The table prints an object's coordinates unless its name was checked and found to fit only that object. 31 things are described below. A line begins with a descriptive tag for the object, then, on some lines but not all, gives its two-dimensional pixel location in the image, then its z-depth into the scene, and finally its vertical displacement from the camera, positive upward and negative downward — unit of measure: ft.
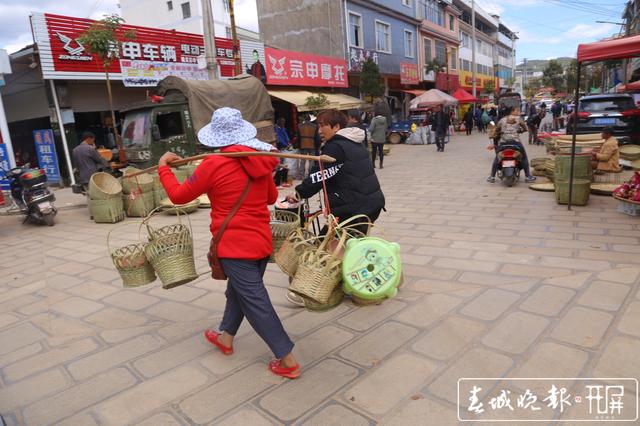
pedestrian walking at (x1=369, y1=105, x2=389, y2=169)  36.91 -1.56
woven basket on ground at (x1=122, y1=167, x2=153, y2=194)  24.65 -2.98
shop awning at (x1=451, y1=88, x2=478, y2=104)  78.59 +1.37
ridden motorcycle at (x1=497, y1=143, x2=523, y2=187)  26.25 -3.47
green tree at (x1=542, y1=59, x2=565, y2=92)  205.16 +10.54
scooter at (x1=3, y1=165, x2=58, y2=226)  23.52 -2.98
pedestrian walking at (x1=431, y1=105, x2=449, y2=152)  50.86 -2.35
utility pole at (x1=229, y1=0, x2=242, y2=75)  36.06 +6.34
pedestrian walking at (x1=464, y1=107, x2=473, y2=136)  75.51 -2.69
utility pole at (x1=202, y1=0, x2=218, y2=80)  32.88 +5.96
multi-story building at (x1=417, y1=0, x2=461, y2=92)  88.74 +13.41
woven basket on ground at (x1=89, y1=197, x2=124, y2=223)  23.84 -4.05
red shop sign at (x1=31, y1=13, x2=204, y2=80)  33.40 +6.55
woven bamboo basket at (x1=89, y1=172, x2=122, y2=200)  23.73 -2.95
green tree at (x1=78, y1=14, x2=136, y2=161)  31.91 +6.40
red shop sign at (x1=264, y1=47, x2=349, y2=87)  50.49 +5.54
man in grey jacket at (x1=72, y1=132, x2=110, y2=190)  25.52 -1.51
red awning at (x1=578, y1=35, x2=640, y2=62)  16.71 +1.64
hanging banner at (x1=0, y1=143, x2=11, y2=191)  31.04 -1.28
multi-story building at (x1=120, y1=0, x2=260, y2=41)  106.52 +26.76
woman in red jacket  7.95 -1.46
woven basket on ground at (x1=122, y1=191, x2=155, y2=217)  24.63 -3.99
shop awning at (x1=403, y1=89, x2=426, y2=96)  81.75 +2.86
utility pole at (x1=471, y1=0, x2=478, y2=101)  100.89 +10.27
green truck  29.71 +0.60
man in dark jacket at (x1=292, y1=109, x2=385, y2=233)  11.34 -1.45
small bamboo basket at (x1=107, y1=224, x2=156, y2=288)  9.43 -2.80
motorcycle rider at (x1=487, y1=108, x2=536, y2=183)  26.96 -1.84
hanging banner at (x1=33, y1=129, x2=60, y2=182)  37.29 -1.40
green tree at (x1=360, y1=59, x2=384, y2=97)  62.85 +4.35
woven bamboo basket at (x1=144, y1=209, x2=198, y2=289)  9.04 -2.55
